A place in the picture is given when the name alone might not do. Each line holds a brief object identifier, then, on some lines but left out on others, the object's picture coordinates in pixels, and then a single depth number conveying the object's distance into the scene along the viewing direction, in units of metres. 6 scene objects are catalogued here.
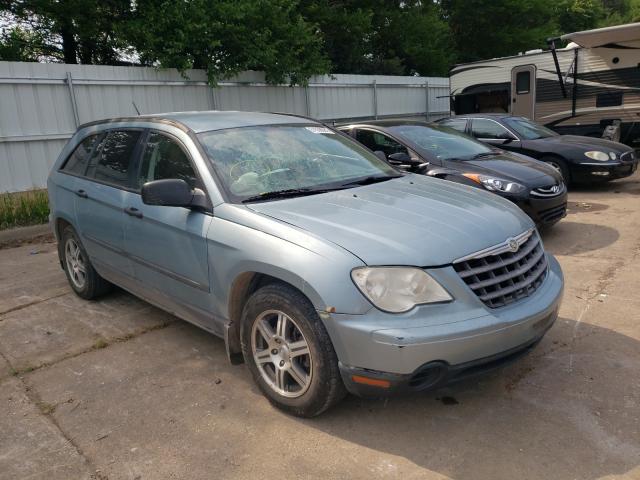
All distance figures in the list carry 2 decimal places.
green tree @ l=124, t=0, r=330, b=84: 11.17
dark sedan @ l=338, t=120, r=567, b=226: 6.33
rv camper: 12.02
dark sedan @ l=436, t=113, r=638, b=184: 9.03
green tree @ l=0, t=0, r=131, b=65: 13.04
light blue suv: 2.63
